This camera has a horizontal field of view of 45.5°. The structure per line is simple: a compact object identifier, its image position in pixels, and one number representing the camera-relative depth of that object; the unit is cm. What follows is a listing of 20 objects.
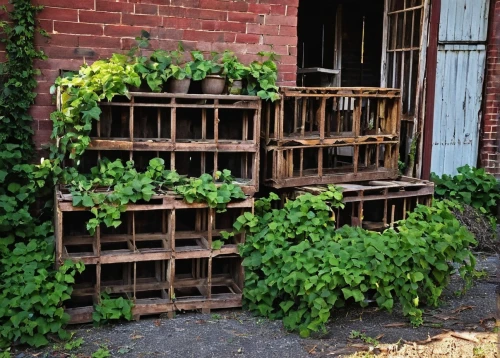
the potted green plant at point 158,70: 518
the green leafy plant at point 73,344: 441
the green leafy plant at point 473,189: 818
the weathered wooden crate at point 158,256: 496
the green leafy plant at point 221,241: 523
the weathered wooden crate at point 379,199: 565
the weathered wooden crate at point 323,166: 570
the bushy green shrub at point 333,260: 466
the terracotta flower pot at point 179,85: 533
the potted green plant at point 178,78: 526
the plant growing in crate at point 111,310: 482
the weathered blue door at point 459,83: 847
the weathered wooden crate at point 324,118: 566
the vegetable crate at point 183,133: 519
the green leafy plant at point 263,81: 550
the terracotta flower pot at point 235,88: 555
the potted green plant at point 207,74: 538
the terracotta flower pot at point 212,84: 545
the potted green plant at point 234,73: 554
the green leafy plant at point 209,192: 503
